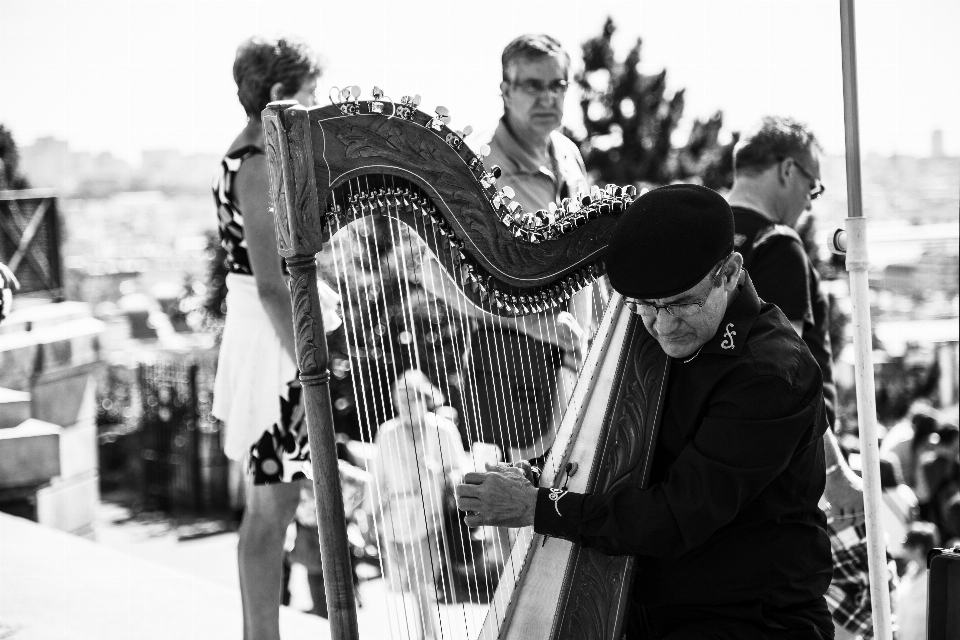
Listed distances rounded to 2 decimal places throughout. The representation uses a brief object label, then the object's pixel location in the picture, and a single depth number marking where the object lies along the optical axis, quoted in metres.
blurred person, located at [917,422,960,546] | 5.84
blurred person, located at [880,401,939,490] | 6.48
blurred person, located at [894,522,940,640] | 3.30
